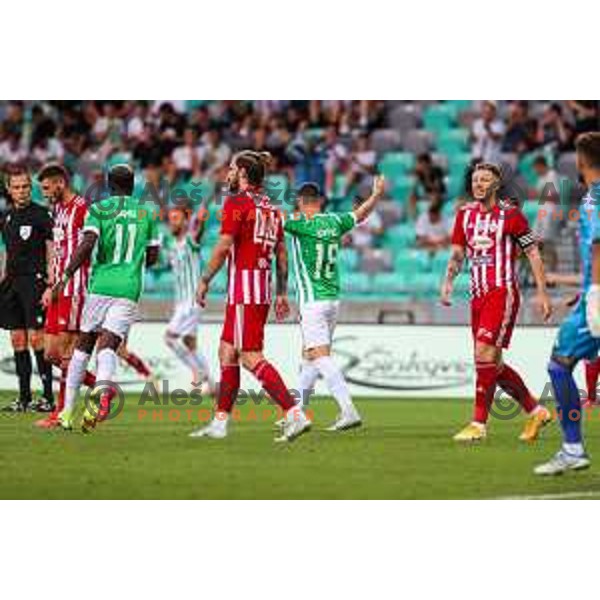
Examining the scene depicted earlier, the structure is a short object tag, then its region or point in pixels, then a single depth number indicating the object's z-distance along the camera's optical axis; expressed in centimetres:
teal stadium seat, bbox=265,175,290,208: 2525
